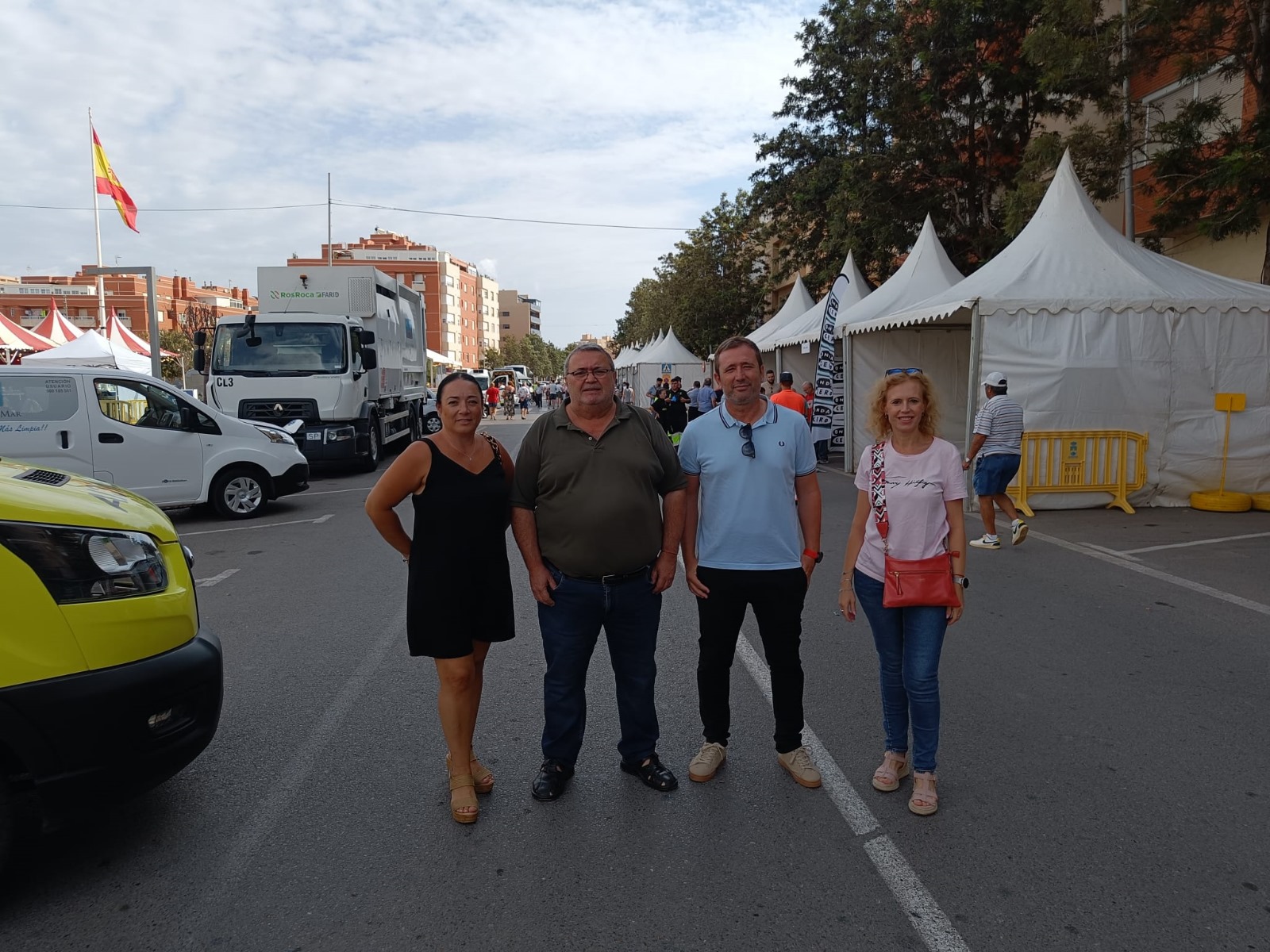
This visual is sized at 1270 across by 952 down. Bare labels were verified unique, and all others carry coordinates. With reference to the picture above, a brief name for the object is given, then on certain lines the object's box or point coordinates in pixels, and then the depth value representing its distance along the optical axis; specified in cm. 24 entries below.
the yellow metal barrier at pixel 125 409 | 993
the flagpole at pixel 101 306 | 4226
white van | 956
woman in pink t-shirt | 344
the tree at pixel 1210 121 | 1127
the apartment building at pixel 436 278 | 10394
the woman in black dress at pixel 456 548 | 331
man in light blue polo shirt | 354
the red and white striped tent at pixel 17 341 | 3378
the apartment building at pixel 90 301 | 9506
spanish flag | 3194
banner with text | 1533
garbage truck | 1535
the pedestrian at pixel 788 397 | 1105
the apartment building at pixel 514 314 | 18425
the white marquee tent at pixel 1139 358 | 1087
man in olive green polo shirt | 334
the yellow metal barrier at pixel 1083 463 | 1087
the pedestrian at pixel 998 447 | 840
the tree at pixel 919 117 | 1777
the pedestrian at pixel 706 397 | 1888
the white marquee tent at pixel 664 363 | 3469
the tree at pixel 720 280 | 3688
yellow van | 277
